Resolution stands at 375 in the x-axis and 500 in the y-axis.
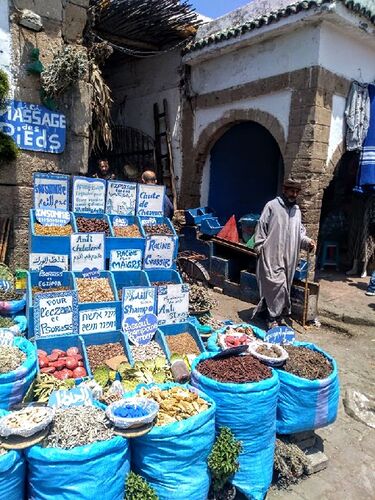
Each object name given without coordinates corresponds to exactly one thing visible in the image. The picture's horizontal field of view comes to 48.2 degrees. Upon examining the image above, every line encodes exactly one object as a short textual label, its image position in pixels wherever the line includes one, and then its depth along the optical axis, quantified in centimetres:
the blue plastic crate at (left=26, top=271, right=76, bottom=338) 361
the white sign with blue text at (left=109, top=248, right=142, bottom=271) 448
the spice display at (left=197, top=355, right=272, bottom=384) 290
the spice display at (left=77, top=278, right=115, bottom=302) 396
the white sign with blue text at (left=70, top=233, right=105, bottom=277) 418
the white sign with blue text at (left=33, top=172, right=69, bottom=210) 444
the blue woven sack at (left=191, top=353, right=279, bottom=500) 278
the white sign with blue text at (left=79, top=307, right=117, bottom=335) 376
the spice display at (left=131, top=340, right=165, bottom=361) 371
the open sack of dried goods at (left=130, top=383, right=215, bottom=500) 244
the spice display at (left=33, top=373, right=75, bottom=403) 299
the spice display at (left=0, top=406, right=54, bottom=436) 217
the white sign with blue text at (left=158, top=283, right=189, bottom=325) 413
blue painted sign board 538
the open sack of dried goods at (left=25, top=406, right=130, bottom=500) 219
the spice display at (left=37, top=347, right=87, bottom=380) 329
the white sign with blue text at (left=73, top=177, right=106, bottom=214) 458
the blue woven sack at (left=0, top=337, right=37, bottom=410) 266
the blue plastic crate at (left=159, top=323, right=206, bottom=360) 401
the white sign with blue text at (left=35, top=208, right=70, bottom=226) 438
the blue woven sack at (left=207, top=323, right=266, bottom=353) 370
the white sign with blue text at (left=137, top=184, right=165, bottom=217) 500
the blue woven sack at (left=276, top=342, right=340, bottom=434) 307
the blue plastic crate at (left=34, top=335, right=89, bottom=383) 349
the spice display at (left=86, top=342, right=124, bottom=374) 355
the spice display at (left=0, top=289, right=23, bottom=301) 429
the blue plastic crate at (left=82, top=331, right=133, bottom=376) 370
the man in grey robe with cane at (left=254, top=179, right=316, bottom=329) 559
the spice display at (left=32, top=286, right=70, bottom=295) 397
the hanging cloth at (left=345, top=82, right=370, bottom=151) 769
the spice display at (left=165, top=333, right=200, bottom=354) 394
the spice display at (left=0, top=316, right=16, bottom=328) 380
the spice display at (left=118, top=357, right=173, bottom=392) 327
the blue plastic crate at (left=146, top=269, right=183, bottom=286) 462
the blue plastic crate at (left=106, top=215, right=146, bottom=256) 448
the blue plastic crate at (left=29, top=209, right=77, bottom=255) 413
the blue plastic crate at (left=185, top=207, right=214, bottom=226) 841
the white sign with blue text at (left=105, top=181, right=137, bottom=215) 480
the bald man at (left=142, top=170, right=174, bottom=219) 600
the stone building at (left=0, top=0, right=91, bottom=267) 532
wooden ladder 1024
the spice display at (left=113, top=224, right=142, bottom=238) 467
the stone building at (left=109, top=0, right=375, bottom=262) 715
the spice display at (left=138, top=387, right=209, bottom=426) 258
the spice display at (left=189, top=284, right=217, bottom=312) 488
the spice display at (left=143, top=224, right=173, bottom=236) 488
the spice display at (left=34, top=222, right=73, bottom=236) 426
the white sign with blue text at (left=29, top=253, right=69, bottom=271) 413
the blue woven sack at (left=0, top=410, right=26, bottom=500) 211
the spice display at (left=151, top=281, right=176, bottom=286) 452
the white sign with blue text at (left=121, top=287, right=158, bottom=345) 389
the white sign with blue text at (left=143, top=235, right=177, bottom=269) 466
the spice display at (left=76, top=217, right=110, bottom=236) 445
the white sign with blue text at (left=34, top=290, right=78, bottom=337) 353
